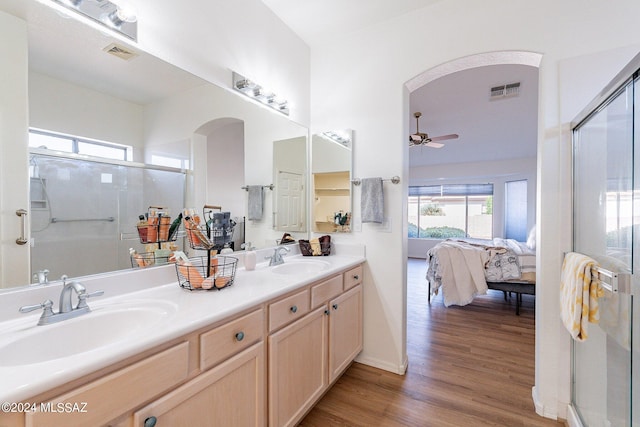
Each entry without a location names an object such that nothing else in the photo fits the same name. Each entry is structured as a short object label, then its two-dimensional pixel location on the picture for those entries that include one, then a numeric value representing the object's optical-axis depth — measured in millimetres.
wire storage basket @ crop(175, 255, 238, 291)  1388
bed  3502
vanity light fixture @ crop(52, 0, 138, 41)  1199
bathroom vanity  708
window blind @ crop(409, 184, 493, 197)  7273
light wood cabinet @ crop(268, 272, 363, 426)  1426
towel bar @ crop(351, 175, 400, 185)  2223
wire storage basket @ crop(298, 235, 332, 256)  2451
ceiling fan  3996
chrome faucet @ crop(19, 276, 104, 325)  967
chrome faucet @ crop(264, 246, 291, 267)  2123
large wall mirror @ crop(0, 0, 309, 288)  1131
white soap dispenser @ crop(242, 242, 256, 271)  1904
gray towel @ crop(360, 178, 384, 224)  2250
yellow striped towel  1400
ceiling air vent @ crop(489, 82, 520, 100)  3196
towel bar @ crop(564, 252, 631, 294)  1208
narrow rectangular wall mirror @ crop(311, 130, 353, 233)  2490
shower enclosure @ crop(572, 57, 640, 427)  1207
